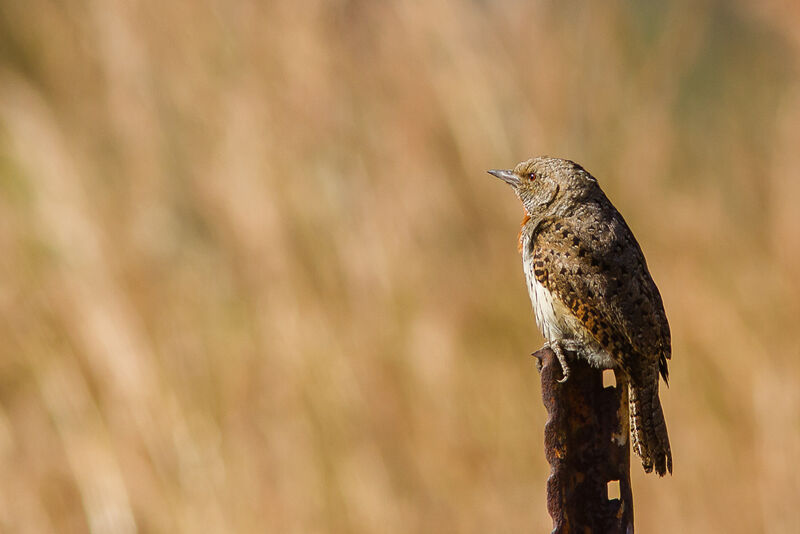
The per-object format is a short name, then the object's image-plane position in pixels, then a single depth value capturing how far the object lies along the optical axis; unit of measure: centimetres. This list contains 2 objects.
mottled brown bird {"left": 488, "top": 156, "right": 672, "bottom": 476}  573
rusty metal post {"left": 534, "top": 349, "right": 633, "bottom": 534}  560
